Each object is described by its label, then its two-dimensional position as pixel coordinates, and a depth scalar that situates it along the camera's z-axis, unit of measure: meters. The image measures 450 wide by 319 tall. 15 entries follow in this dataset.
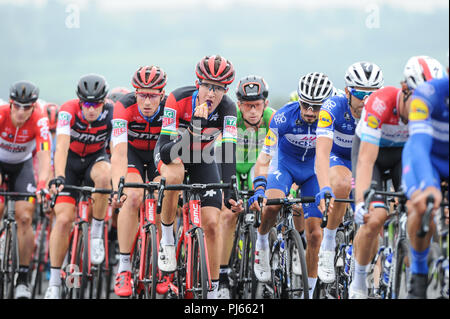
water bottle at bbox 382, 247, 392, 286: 11.20
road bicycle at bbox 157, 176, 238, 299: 12.34
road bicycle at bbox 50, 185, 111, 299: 14.99
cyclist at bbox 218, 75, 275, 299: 17.48
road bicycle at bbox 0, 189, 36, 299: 15.78
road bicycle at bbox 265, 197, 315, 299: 13.20
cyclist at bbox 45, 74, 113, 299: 15.83
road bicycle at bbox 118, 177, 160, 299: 13.42
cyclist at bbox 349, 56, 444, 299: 9.65
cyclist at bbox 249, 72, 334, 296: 14.49
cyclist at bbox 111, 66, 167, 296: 14.47
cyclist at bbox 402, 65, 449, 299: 8.31
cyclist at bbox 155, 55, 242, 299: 13.16
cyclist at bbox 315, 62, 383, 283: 12.91
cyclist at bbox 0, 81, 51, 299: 16.66
